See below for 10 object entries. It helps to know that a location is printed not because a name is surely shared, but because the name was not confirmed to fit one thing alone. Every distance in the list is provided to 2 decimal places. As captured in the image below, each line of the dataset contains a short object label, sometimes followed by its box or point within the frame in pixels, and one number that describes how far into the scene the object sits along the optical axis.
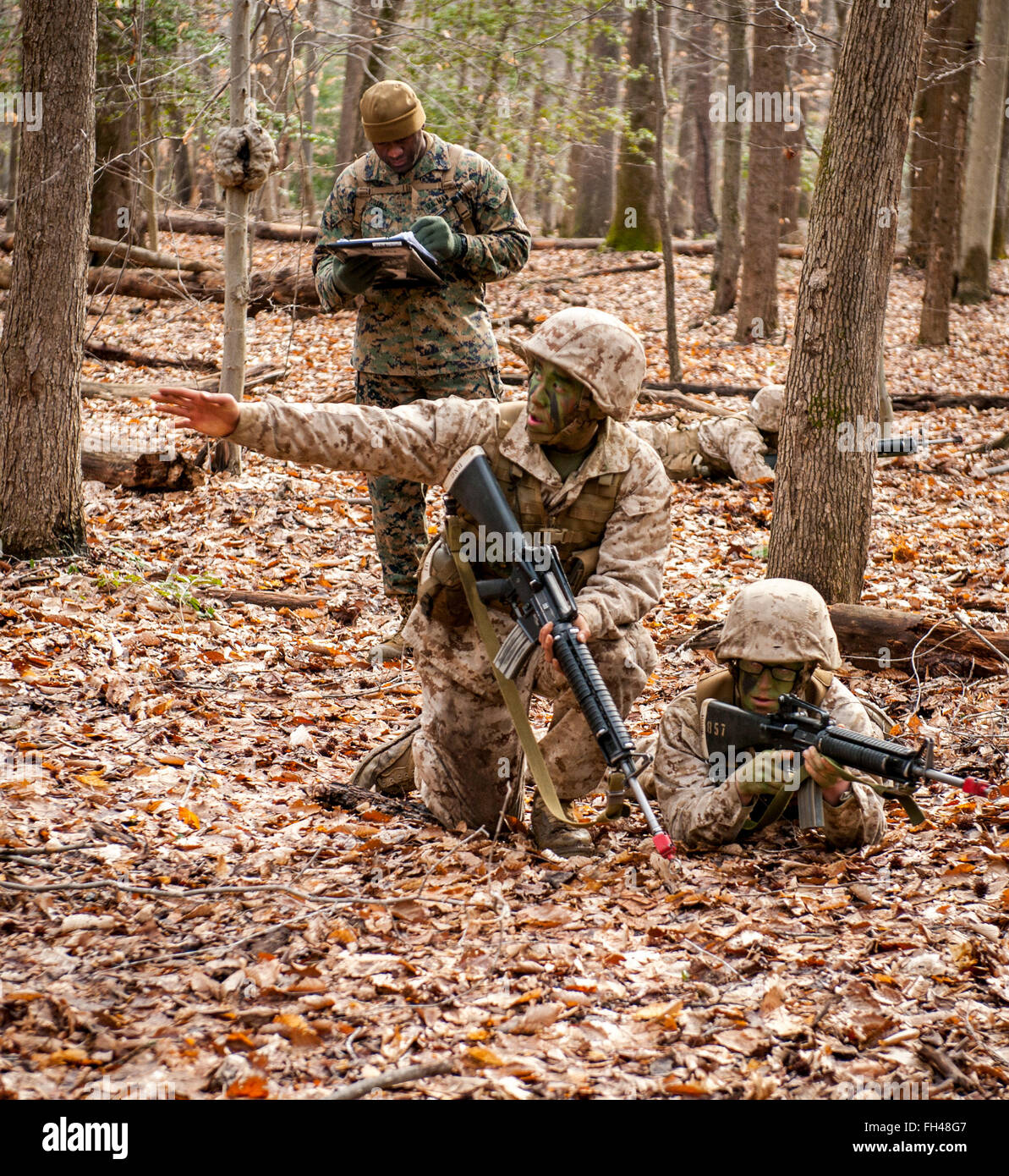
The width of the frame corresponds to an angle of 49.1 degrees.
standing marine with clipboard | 5.69
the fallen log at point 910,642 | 5.57
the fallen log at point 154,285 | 13.70
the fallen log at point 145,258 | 13.95
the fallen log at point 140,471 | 8.35
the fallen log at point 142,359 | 11.66
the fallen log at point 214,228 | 17.89
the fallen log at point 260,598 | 6.71
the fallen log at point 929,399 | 11.66
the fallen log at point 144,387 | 10.17
